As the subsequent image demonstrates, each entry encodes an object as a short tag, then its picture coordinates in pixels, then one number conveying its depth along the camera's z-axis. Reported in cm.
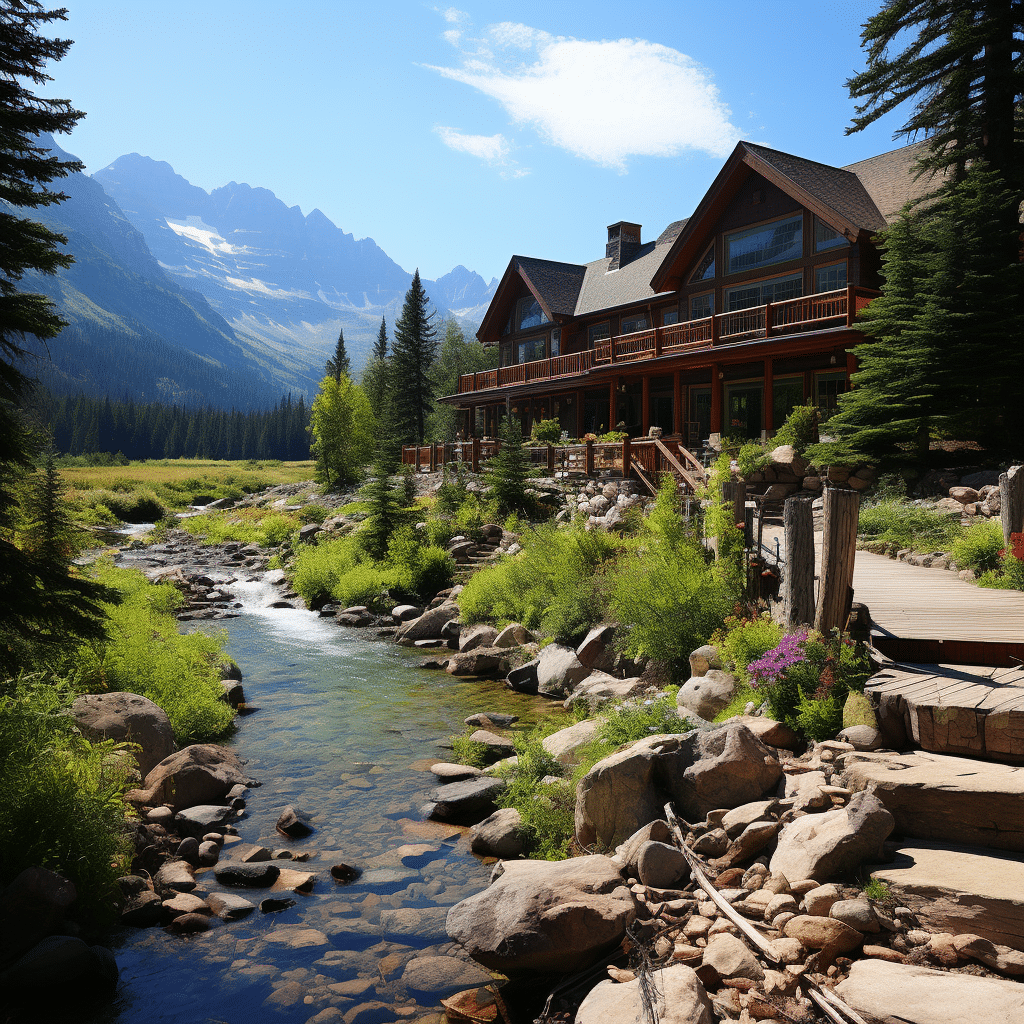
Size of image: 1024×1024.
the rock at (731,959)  422
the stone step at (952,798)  462
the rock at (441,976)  531
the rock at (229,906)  618
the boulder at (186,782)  802
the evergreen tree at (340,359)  6278
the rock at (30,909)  530
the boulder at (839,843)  472
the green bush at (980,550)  1104
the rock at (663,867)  556
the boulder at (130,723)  824
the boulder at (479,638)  1546
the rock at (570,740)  853
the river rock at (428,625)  1730
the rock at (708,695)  855
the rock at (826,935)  413
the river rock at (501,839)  725
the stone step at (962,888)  393
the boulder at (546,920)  496
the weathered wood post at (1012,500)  977
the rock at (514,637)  1477
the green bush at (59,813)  589
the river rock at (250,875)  666
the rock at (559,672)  1219
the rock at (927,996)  333
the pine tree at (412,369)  5175
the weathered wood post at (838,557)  696
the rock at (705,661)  955
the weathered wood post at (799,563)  768
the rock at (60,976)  504
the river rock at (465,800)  811
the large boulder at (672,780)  618
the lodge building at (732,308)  2234
